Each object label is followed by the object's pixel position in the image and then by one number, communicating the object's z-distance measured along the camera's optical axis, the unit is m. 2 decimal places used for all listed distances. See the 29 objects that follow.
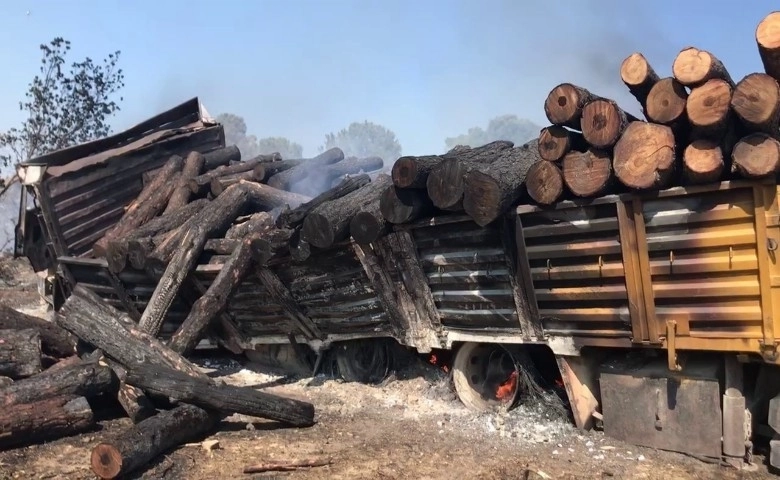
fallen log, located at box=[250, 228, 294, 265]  7.46
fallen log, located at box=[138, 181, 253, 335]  8.36
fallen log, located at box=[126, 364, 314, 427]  6.23
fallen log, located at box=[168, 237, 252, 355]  8.06
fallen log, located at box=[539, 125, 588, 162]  5.49
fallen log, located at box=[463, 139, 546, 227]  5.61
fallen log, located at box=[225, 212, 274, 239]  8.57
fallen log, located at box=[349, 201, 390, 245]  6.50
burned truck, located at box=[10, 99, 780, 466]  4.95
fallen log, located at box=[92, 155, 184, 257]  10.11
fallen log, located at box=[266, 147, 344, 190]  10.27
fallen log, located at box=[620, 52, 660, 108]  5.05
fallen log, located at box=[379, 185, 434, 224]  6.23
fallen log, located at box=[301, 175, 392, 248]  6.79
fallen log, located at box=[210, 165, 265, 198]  10.28
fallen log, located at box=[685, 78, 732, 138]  4.69
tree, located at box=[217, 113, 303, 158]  56.94
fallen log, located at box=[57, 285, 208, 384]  7.51
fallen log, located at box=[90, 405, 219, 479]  5.03
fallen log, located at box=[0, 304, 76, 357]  8.92
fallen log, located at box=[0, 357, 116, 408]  6.29
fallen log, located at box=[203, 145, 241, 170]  11.45
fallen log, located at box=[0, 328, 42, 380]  7.51
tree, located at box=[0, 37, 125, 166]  19.41
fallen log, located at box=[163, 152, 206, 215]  10.37
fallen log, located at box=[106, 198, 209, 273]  8.79
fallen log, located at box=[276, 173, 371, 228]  7.25
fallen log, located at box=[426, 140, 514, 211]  5.87
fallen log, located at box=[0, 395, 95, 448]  5.79
